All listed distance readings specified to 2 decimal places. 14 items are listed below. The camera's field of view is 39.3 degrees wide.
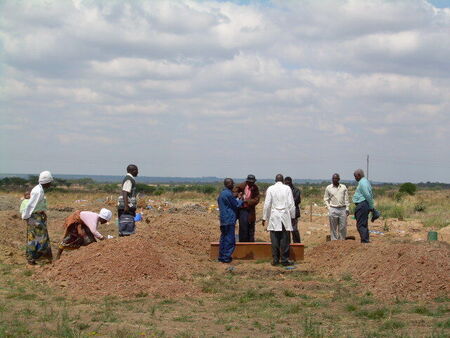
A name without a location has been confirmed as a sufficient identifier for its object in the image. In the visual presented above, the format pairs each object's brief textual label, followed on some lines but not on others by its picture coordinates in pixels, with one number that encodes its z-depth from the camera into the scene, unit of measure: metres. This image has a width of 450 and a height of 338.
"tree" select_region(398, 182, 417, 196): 52.80
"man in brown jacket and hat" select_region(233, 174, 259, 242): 13.30
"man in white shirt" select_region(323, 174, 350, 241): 13.59
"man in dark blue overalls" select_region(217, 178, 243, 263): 12.22
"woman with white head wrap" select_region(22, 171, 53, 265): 10.77
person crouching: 10.95
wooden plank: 12.84
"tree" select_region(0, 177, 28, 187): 71.29
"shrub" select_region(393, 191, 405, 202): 40.43
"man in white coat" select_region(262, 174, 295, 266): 11.75
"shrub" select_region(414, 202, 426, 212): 31.05
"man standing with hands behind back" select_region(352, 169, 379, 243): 13.08
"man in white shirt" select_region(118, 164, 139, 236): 11.02
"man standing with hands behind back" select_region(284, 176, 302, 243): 13.77
